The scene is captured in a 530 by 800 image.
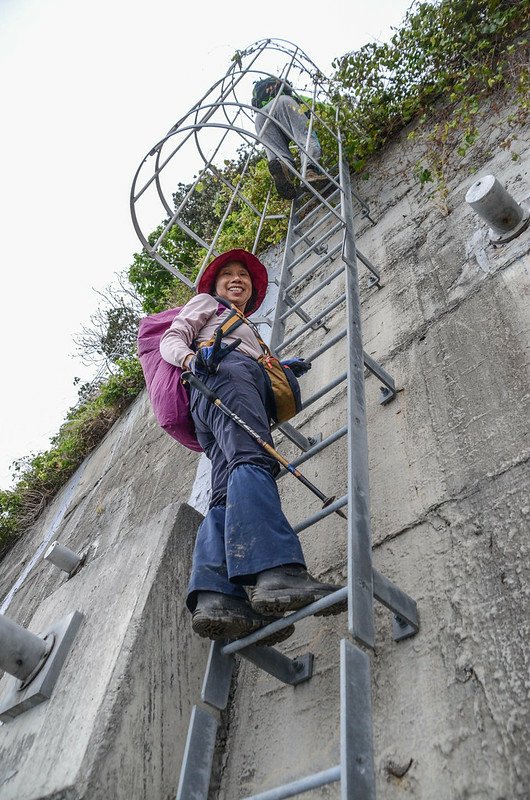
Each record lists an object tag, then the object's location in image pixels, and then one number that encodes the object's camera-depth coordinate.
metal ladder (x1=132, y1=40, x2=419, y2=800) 1.36
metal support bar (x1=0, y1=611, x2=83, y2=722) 2.31
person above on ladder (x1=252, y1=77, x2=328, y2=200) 4.73
